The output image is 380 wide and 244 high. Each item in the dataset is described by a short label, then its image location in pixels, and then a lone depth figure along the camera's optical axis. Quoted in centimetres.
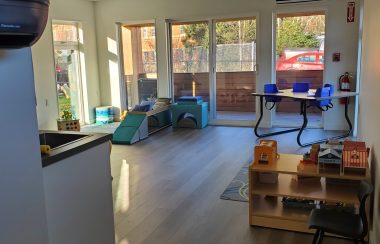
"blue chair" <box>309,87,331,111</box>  547
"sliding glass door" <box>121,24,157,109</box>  827
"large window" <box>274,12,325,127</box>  691
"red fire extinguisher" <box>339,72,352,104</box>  651
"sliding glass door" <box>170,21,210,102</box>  770
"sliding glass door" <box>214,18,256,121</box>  736
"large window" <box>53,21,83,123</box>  754
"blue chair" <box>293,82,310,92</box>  637
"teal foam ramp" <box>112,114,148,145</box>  636
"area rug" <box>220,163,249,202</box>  379
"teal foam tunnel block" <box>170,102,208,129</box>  741
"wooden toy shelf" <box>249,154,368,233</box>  294
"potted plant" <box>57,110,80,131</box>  687
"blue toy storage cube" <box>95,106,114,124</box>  831
